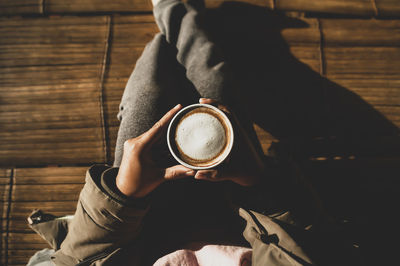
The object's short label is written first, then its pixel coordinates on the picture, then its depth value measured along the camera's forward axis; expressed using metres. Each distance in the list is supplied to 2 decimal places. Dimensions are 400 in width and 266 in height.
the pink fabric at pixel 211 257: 0.84
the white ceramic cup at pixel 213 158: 0.73
